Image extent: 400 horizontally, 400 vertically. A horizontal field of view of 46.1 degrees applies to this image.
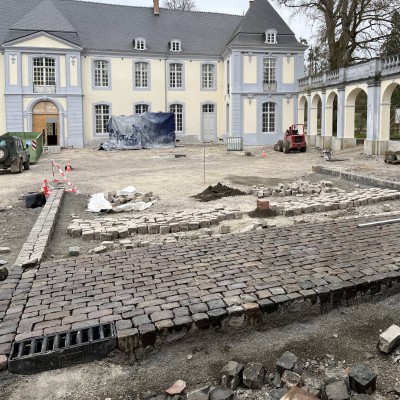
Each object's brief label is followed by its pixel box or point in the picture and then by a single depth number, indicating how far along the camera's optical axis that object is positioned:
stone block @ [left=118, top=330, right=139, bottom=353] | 4.07
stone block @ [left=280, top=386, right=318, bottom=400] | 3.26
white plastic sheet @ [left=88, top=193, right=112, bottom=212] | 11.17
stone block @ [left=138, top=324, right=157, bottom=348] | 4.14
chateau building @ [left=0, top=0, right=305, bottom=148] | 35.06
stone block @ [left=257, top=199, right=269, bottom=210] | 10.34
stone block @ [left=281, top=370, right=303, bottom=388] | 3.65
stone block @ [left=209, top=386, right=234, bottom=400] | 3.49
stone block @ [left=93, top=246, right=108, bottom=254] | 6.99
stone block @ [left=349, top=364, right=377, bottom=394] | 3.54
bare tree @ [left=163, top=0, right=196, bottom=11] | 52.03
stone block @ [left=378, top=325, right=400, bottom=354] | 4.10
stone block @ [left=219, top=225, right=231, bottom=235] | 8.60
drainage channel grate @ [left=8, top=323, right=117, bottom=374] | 3.87
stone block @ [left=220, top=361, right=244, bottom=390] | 3.69
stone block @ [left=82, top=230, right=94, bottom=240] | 8.27
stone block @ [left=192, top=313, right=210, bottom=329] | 4.35
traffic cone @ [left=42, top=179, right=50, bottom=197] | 13.44
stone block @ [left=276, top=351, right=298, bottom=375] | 3.80
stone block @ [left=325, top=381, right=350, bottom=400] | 3.40
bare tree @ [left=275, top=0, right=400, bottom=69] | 32.44
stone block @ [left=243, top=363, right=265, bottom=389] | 3.68
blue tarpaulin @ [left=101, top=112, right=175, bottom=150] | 34.59
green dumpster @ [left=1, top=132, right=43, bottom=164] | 24.92
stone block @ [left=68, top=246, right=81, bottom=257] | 7.10
